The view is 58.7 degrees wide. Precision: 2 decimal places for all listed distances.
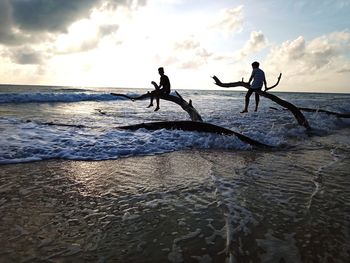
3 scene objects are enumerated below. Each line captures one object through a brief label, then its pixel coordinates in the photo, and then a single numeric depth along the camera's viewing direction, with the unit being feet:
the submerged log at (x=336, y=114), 49.94
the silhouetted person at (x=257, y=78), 37.32
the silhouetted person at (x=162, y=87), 37.32
